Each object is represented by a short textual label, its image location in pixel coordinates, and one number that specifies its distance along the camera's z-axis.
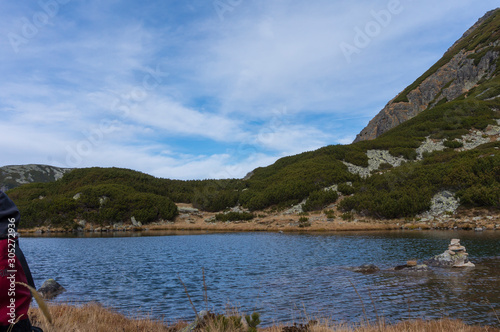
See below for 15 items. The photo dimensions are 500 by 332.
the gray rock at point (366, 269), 18.71
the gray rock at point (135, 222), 68.06
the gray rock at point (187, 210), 75.56
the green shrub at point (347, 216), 49.28
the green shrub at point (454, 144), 64.81
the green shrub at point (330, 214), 51.22
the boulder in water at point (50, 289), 14.64
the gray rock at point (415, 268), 18.30
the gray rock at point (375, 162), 66.88
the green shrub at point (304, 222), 50.44
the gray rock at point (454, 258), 18.83
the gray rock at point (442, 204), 43.88
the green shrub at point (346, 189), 57.06
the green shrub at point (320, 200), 56.59
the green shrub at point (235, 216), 63.47
